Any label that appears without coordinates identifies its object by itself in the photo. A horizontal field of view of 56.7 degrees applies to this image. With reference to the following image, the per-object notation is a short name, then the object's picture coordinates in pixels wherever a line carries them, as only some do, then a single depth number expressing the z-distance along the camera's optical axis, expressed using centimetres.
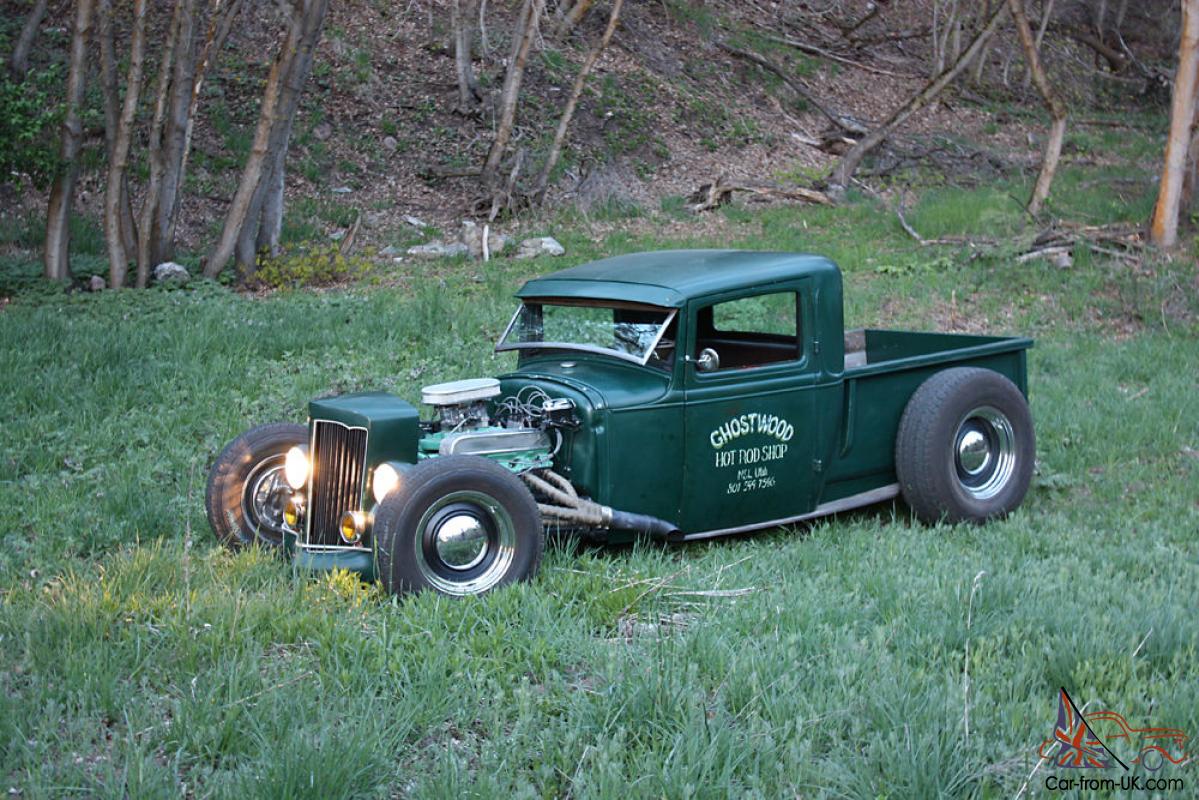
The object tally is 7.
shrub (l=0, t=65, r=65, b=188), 1209
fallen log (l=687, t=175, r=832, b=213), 1839
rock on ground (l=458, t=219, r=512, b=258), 1540
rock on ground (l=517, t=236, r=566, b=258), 1514
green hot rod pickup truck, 505
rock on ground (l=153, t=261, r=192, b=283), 1314
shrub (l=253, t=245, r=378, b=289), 1384
